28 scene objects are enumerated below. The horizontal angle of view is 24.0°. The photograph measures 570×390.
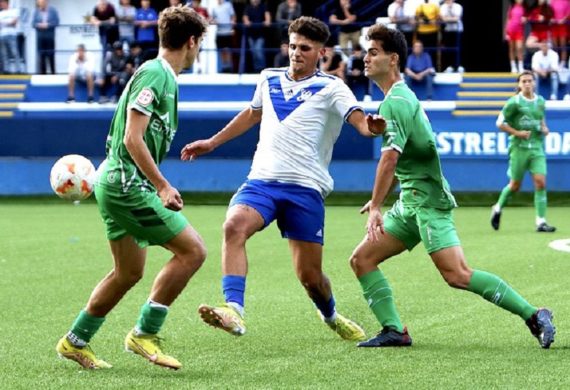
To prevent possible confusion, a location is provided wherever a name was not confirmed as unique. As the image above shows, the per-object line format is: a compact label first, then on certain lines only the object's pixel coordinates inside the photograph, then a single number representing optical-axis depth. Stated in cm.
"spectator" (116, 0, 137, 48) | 3003
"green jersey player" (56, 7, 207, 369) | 753
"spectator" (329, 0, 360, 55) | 2867
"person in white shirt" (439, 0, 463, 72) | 2892
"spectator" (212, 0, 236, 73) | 3025
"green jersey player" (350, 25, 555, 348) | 847
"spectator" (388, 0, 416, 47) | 2856
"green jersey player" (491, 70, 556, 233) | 1811
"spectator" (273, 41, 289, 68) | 2802
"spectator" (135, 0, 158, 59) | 2983
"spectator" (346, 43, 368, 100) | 2814
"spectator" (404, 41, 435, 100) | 2830
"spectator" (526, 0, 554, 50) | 2888
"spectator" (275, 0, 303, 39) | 2909
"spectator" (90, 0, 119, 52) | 3012
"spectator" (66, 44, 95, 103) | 2953
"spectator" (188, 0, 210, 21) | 2953
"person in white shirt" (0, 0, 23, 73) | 3103
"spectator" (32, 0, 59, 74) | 3086
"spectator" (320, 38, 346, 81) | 2756
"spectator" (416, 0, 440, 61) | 2873
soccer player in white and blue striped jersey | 859
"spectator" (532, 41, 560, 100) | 2809
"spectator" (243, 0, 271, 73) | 2952
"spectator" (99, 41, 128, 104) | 2922
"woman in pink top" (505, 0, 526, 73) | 2911
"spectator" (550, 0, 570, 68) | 2912
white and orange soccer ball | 970
